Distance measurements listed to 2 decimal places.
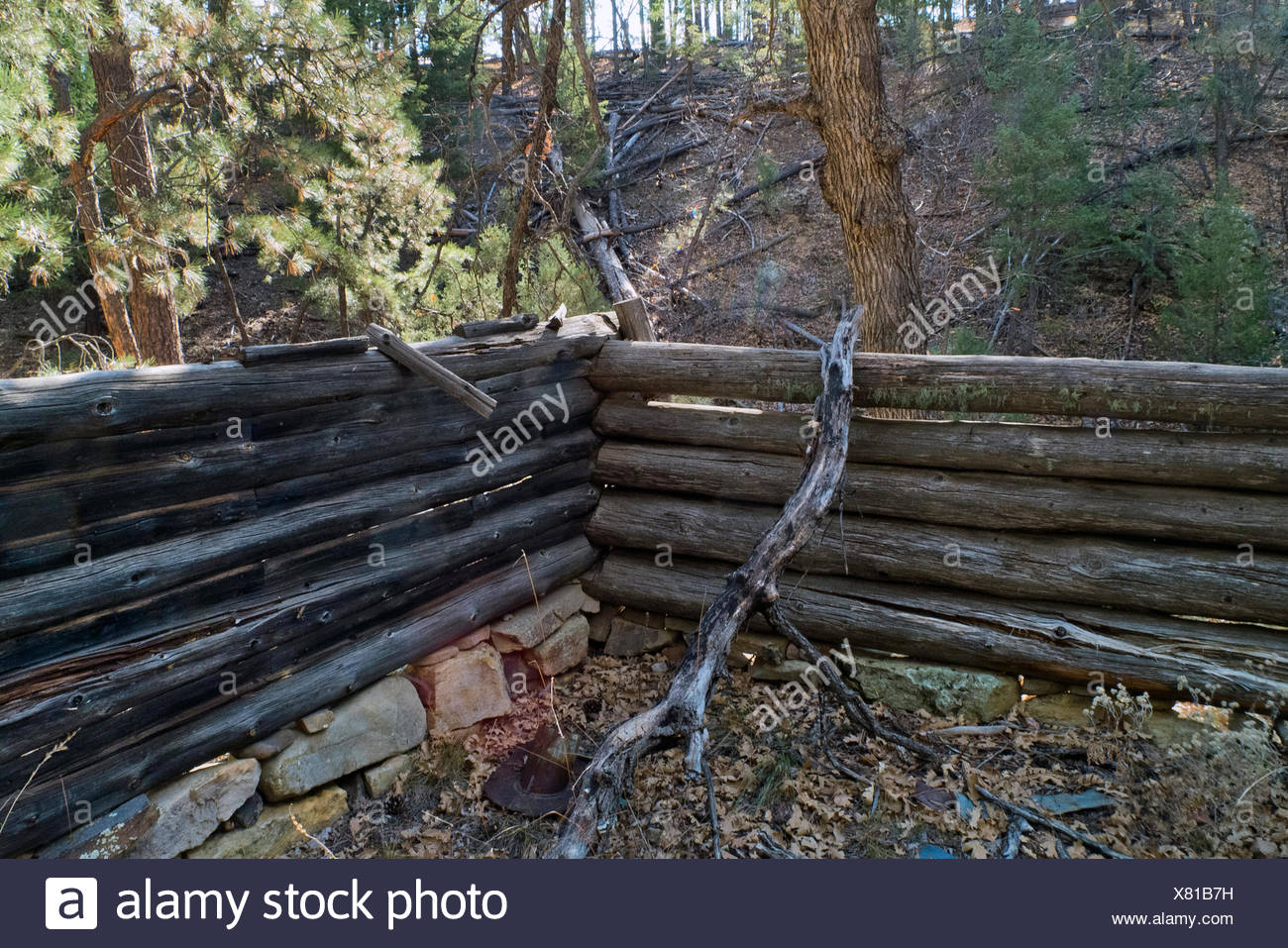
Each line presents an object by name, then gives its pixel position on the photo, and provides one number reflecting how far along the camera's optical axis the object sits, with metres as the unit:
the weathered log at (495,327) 4.87
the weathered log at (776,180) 16.23
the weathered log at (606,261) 12.90
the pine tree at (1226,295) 10.05
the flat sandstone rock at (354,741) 4.00
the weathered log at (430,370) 4.26
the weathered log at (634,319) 5.89
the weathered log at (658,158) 17.50
